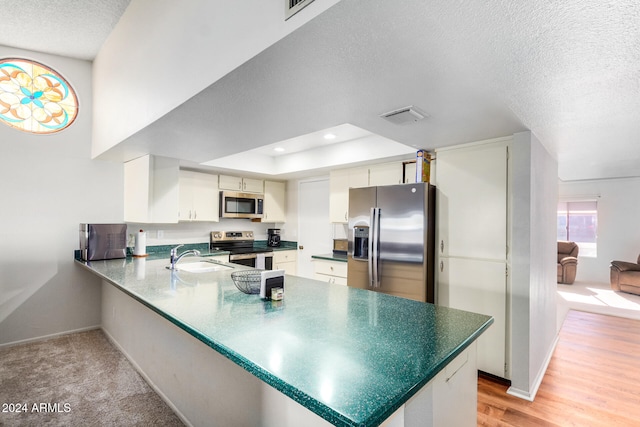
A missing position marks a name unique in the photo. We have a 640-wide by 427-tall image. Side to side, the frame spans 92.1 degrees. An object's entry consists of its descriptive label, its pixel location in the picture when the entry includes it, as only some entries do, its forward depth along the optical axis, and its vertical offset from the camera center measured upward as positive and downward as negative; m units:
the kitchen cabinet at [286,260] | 4.80 -0.67
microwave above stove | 4.48 +0.21
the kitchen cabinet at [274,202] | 5.11 +0.29
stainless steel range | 4.37 -0.46
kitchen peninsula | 0.86 -0.46
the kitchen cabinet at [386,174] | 3.53 +0.54
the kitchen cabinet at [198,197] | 4.11 +0.29
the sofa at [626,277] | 5.25 -0.94
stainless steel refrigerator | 2.80 -0.20
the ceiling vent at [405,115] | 1.90 +0.67
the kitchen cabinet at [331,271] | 3.81 -0.66
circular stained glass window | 3.05 +1.23
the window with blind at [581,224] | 6.49 -0.04
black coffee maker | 5.30 -0.33
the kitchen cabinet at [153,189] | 3.26 +0.30
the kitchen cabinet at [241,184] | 4.58 +0.53
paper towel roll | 3.48 -0.32
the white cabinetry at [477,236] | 2.51 -0.14
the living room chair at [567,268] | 6.11 -0.92
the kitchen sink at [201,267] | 2.63 -0.45
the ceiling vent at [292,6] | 1.04 +0.73
